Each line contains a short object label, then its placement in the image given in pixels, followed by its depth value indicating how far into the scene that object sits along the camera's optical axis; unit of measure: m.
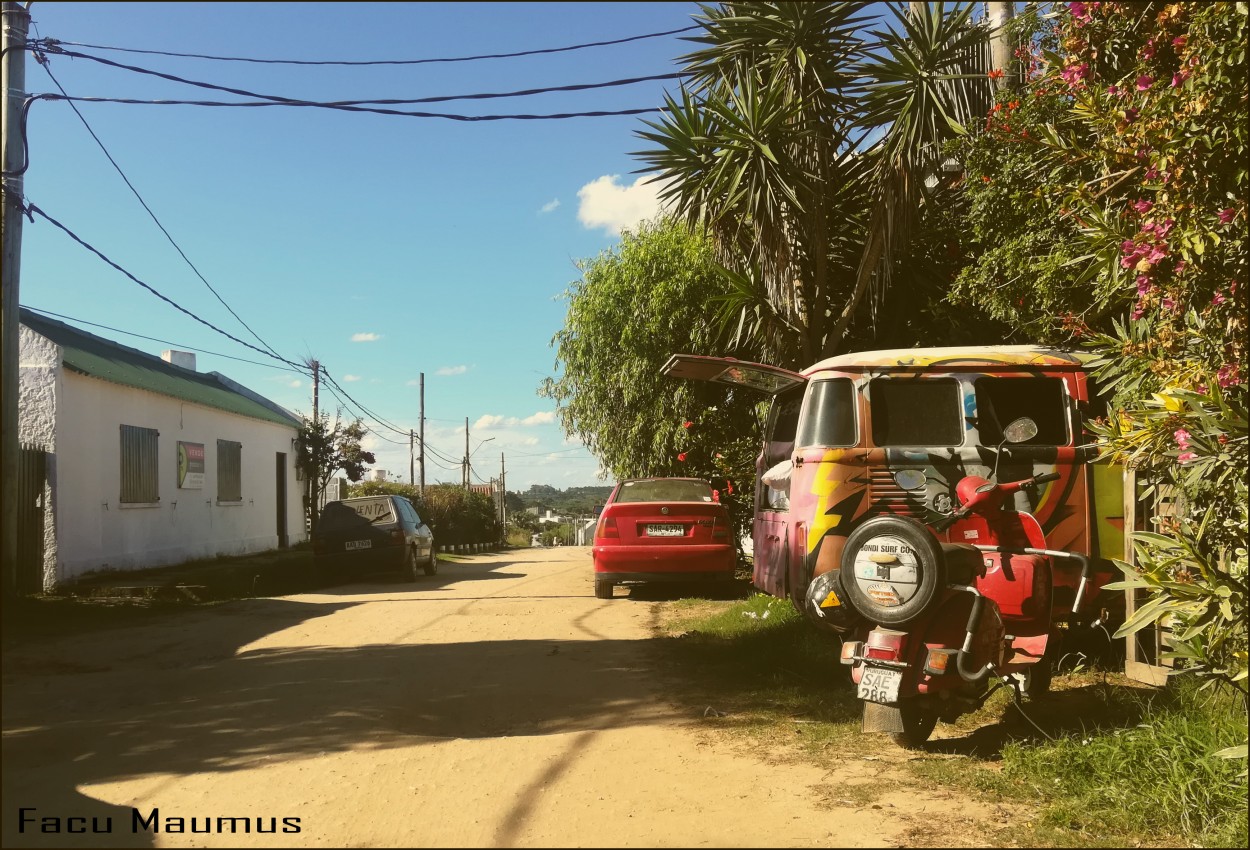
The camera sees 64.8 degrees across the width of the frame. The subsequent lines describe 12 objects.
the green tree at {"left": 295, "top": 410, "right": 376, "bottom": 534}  27.28
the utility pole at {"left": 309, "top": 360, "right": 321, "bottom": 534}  27.00
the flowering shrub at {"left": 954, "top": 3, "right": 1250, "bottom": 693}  4.06
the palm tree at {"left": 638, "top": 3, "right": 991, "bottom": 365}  10.59
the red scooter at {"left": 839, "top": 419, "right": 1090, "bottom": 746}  4.73
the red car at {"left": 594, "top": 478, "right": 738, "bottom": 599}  11.48
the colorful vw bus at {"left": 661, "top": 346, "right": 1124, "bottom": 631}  6.38
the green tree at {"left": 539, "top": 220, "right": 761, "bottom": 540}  14.77
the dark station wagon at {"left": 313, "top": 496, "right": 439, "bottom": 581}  15.80
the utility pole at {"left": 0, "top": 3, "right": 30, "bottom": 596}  9.78
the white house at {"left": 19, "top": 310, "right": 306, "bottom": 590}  14.34
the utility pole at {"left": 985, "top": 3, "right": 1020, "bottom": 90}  10.08
